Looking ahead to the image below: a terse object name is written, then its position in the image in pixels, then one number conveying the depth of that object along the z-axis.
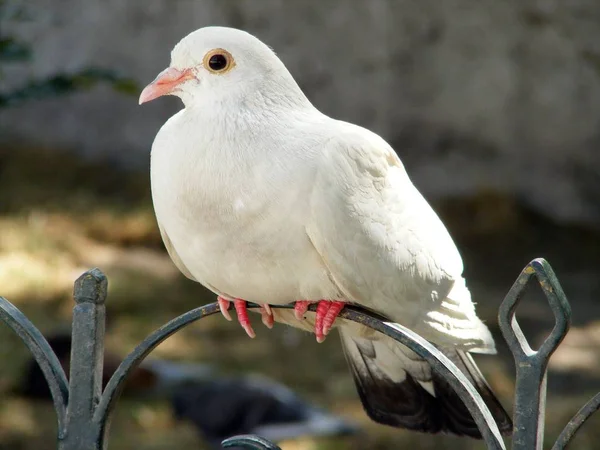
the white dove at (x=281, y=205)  2.94
